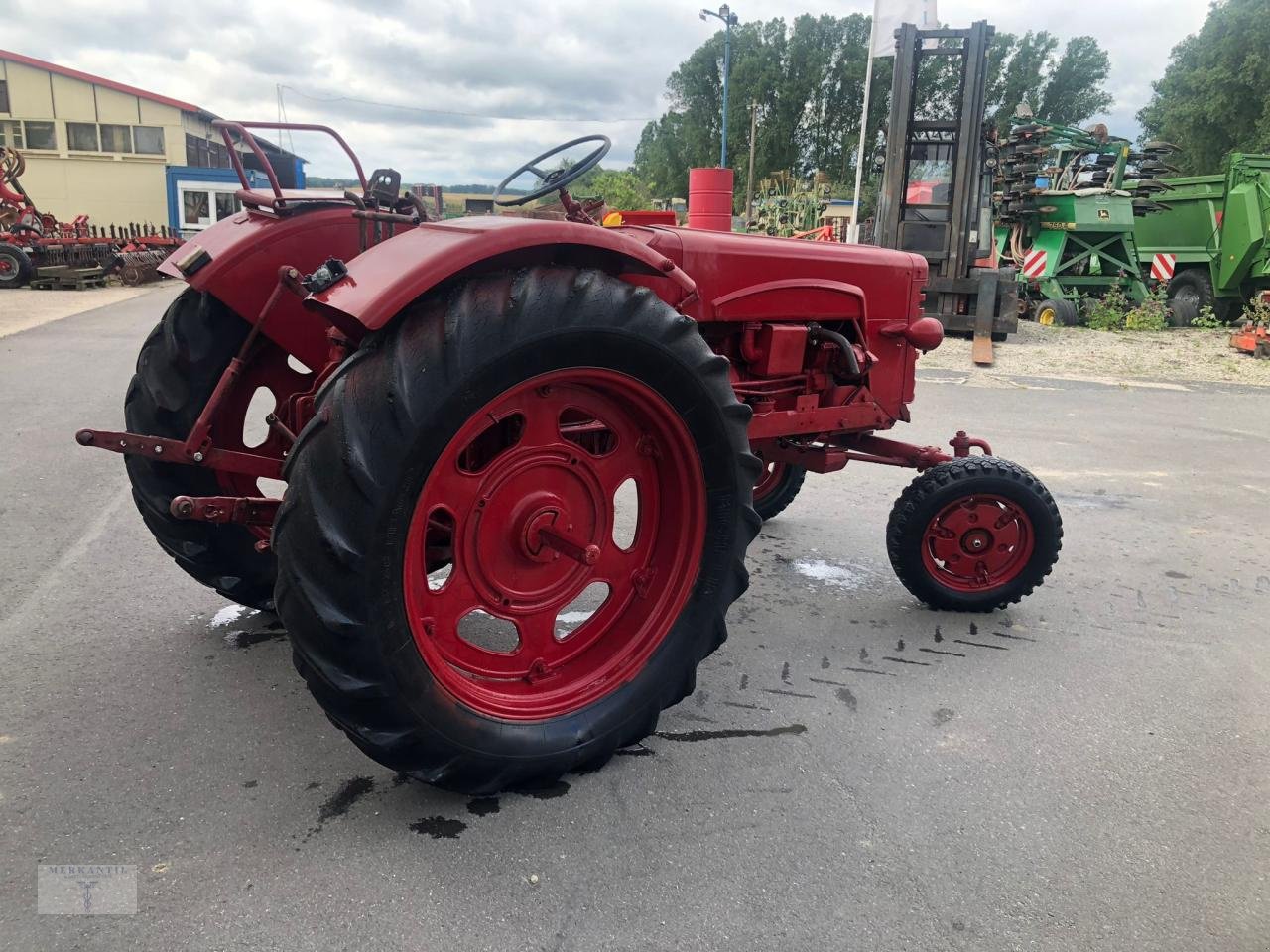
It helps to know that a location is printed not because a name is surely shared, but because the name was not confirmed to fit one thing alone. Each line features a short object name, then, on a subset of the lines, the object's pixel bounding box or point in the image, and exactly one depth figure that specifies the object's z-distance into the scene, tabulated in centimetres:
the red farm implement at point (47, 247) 1681
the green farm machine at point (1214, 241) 1302
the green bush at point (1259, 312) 1206
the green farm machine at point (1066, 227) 1374
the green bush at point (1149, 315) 1313
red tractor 196
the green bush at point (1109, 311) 1310
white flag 1070
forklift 1030
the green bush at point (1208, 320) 1354
